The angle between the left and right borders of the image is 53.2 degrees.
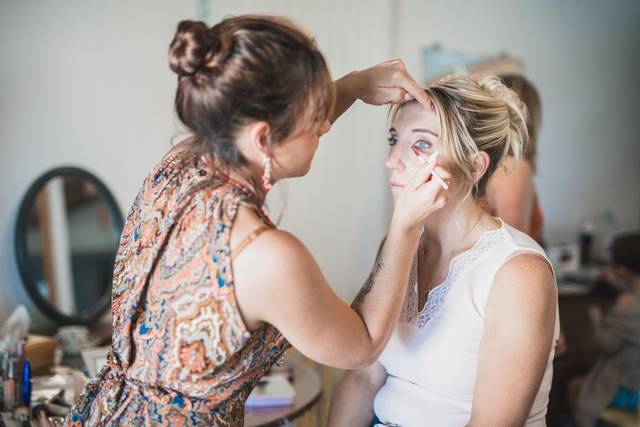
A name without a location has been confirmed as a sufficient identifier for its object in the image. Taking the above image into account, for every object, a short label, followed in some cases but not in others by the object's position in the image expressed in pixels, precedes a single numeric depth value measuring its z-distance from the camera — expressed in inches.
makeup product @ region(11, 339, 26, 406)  56.8
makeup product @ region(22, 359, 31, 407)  57.0
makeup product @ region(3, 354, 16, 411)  56.1
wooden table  65.3
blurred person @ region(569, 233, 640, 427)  111.7
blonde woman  47.1
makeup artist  36.7
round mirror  91.0
